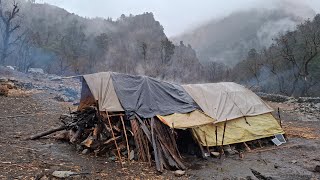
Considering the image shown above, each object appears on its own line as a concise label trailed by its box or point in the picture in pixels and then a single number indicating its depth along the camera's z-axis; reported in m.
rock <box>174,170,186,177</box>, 5.96
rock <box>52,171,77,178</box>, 5.11
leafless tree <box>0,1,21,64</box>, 22.84
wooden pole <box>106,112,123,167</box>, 6.21
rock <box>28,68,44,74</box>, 30.39
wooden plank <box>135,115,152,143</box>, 6.65
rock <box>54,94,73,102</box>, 14.96
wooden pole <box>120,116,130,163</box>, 6.46
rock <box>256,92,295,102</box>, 21.21
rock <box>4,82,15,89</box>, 14.62
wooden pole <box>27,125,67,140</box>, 7.47
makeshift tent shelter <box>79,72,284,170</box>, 7.05
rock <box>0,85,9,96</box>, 12.74
